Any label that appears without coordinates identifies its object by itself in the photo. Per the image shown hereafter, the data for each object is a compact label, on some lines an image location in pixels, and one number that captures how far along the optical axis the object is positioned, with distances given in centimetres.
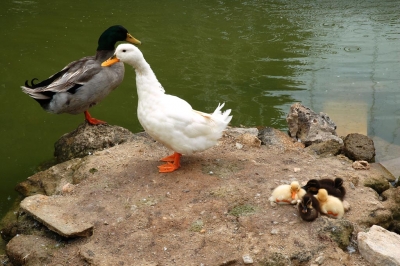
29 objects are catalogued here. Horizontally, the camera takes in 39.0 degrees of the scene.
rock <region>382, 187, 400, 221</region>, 548
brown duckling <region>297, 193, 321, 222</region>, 465
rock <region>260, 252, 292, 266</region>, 437
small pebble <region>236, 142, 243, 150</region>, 644
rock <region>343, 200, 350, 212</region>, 502
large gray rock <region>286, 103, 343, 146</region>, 732
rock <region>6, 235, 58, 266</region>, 478
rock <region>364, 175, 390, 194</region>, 581
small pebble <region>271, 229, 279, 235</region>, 463
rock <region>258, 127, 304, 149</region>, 684
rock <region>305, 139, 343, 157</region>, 675
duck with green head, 696
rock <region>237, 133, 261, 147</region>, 658
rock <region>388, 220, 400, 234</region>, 527
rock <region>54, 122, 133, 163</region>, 691
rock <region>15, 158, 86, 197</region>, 626
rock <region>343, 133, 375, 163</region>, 696
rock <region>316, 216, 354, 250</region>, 457
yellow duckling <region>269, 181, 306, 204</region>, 482
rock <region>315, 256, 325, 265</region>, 439
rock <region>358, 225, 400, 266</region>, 427
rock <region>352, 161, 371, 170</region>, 615
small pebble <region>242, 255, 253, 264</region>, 437
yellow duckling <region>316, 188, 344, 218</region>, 483
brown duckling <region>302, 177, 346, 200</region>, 502
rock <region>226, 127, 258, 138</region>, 680
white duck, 535
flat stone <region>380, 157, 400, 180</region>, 689
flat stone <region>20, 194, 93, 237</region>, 485
